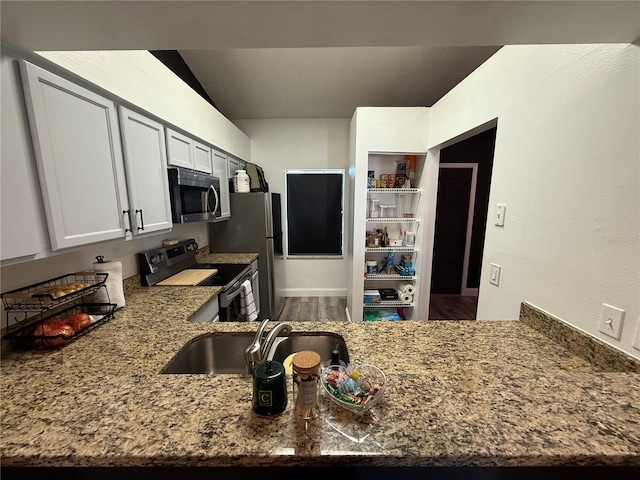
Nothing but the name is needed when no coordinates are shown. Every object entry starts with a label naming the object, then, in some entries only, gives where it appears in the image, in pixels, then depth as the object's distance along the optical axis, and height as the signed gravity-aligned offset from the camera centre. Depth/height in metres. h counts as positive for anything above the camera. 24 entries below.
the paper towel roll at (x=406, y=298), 2.81 -1.04
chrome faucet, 0.88 -0.52
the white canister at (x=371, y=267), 2.88 -0.71
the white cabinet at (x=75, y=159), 0.96 +0.20
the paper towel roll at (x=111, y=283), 1.42 -0.46
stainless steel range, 1.96 -0.62
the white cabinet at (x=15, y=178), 0.86 +0.09
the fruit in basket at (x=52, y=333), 1.07 -0.55
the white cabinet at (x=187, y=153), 1.81 +0.42
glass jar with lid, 0.66 -0.48
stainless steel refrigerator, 3.00 -0.37
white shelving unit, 2.54 +0.03
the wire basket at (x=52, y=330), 1.06 -0.56
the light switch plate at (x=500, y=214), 1.48 -0.05
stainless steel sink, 1.21 -0.72
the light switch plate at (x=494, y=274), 1.52 -0.43
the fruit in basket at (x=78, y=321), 1.16 -0.55
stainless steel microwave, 1.81 +0.07
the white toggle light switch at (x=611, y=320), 0.91 -0.43
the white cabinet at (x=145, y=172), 1.41 +0.20
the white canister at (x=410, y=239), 2.78 -0.38
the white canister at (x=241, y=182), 3.07 +0.27
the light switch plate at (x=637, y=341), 0.87 -0.47
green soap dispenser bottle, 0.66 -0.49
